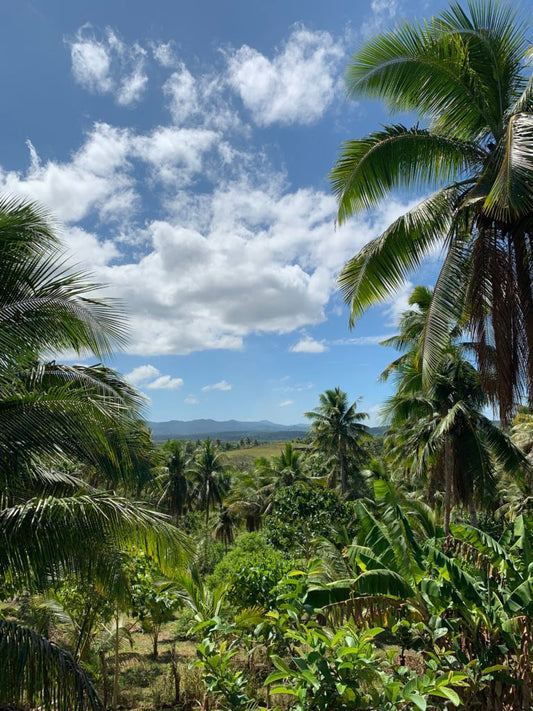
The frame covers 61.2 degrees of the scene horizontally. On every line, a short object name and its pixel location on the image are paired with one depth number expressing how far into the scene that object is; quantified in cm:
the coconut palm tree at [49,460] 464
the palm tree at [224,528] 3753
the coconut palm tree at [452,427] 1766
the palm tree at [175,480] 3778
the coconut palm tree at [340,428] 3256
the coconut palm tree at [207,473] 3969
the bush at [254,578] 1050
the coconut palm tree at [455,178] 553
